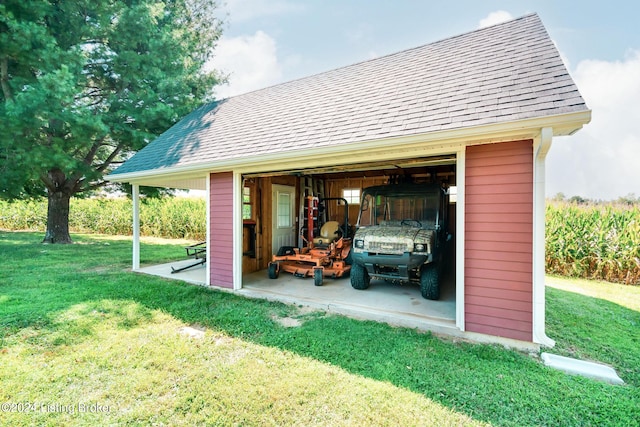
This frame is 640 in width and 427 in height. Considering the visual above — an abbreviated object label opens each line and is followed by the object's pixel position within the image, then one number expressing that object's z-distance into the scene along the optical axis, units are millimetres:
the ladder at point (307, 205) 8035
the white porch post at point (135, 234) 7418
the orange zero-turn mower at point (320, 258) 6359
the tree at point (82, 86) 7770
